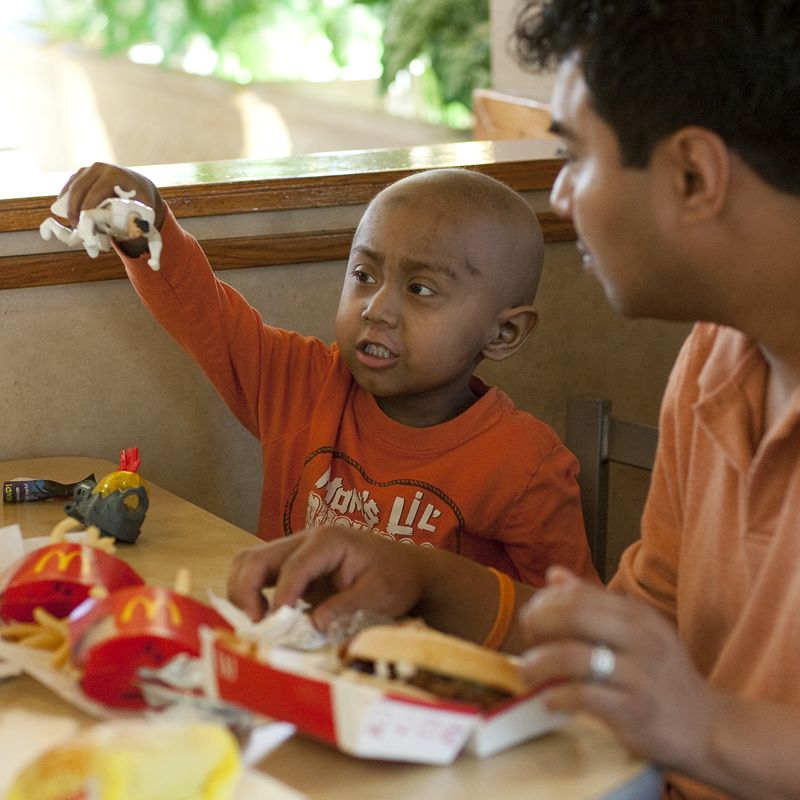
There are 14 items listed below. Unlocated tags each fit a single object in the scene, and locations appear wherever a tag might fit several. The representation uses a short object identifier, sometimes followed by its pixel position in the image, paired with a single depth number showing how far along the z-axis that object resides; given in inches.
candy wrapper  64.1
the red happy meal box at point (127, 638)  44.2
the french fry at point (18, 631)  48.8
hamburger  44.1
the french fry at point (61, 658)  46.9
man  42.6
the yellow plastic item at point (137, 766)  39.0
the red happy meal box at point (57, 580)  49.0
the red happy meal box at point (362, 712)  42.5
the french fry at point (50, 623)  48.1
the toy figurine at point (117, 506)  58.6
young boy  66.8
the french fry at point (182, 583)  47.4
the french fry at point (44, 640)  48.3
